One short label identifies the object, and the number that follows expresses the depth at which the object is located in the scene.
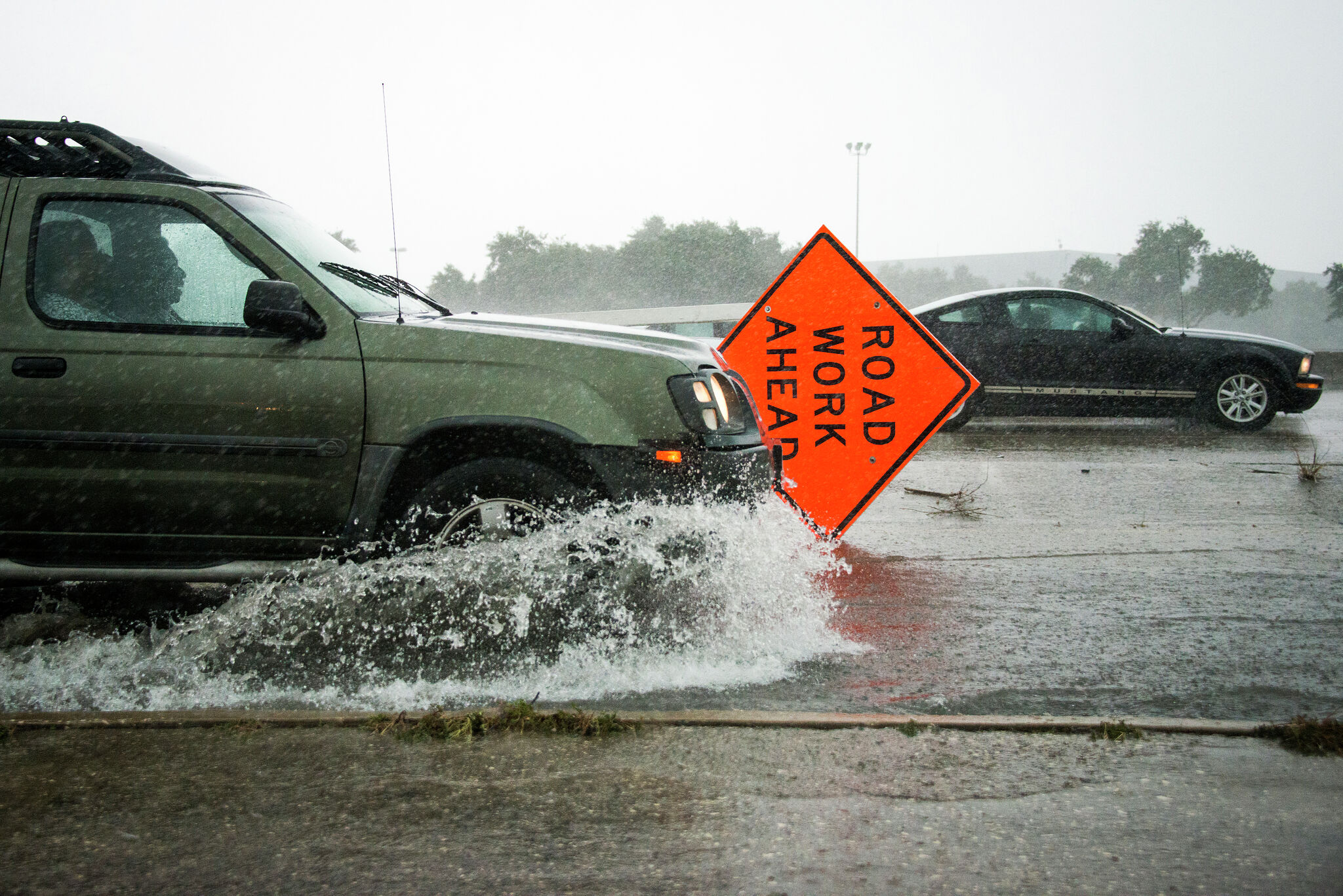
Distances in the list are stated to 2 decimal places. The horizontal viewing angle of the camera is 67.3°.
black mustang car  11.39
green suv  3.82
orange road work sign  5.38
